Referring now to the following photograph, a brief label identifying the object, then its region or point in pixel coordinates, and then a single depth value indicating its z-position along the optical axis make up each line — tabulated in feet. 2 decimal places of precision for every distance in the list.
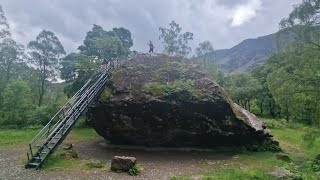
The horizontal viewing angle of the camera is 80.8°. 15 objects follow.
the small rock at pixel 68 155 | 45.53
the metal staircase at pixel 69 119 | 41.02
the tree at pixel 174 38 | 128.84
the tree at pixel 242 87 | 117.40
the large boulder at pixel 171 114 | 50.29
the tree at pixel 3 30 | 84.90
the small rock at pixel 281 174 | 34.86
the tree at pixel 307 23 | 40.82
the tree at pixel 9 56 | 103.98
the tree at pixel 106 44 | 88.16
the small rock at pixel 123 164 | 38.28
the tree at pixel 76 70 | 78.28
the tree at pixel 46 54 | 112.66
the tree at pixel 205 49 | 130.57
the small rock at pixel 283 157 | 45.99
